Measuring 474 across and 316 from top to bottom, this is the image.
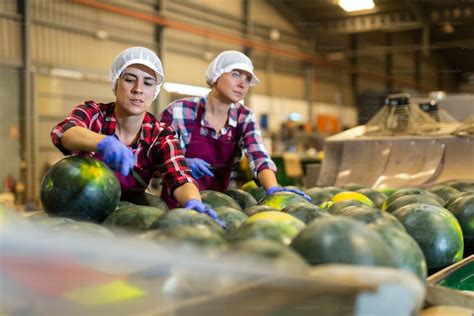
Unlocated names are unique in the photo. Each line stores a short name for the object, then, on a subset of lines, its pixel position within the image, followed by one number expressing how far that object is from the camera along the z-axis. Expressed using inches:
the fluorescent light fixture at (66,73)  393.1
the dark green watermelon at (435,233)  75.9
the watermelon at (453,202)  96.7
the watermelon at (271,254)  43.3
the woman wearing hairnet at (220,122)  125.2
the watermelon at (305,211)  74.2
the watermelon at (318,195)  107.7
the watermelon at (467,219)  91.4
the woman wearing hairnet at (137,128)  86.9
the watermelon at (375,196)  107.4
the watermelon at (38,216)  73.3
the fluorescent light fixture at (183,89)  478.3
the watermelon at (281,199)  90.6
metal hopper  170.4
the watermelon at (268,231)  57.4
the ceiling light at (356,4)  544.4
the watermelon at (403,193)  105.1
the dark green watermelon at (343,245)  49.3
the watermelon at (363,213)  70.3
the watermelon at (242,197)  102.6
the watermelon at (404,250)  56.3
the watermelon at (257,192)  113.9
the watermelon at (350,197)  100.7
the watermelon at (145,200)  92.9
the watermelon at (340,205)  83.5
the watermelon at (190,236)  51.7
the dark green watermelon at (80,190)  77.4
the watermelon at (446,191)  115.2
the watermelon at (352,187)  125.2
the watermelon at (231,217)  70.9
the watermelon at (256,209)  76.8
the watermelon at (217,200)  90.7
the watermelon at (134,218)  71.9
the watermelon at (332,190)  111.5
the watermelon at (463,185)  124.6
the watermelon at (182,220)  63.0
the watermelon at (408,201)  91.6
